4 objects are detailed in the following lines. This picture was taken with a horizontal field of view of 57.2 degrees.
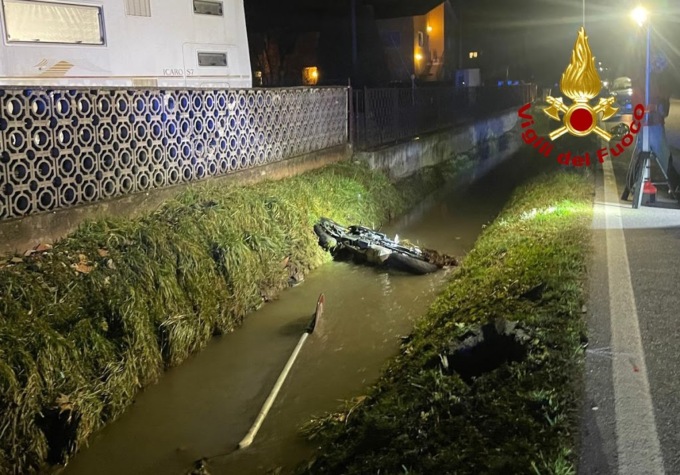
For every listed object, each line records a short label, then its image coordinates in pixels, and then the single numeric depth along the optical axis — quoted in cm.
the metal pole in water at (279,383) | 521
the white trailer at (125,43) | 823
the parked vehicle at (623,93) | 2648
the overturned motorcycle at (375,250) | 966
